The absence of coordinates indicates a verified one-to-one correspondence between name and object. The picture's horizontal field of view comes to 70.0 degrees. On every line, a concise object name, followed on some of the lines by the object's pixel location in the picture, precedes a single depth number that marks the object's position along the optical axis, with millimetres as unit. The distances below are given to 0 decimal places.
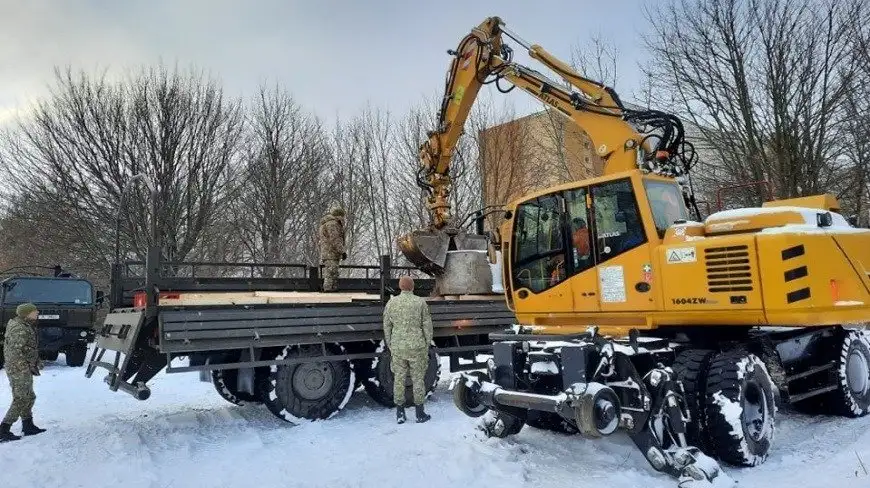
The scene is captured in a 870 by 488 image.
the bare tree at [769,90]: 14070
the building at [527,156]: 19016
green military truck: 12945
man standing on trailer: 9523
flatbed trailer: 6586
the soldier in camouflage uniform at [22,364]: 6742
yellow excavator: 5164
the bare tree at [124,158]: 19734
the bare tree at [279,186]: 23438
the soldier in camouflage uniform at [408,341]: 7176
